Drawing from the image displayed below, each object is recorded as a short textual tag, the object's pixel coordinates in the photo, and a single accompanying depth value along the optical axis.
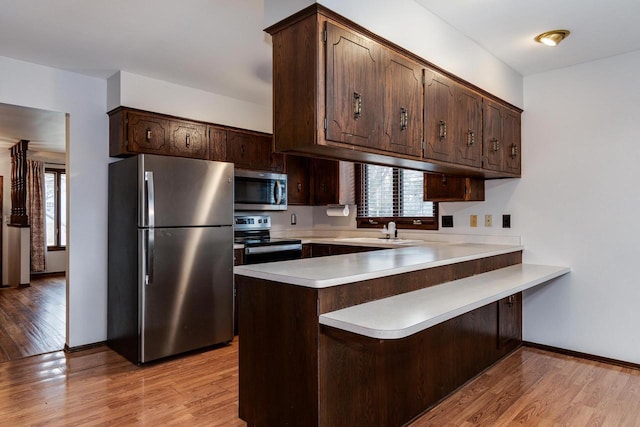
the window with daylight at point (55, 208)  7.67
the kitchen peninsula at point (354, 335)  1.75
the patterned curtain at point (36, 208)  7.11
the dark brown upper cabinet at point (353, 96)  1.85
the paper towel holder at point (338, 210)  4.82
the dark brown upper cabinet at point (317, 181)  4.71
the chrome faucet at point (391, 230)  4.18
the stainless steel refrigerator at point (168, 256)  3.15
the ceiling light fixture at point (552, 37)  2.68
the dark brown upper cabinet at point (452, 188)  3.59
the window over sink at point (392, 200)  4.25
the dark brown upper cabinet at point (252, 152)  4.16
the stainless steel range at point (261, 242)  3.88
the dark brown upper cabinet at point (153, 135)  3.43
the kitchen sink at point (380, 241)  3.85
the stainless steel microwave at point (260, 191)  4.11
